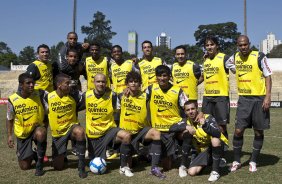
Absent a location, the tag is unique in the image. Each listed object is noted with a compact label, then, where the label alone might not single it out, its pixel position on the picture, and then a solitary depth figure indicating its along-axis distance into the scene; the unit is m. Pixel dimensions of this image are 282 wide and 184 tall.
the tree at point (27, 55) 82.12
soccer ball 5.22
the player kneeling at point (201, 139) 5.11
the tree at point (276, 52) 75.44
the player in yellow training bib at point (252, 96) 5.50
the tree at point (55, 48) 77.29
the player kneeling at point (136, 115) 5.41
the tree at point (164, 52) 67.95
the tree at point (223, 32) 88.38
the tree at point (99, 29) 79.92
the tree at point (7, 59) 75.75
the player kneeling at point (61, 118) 5.54
